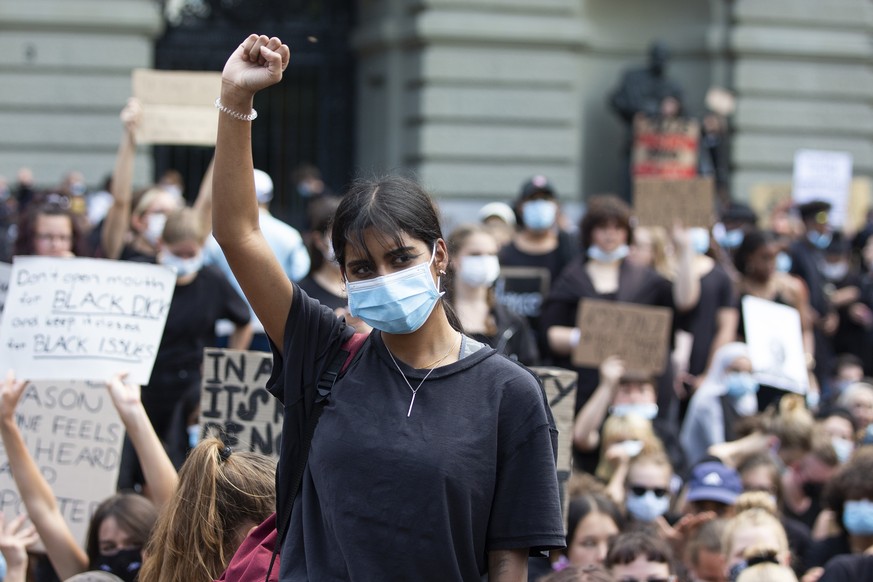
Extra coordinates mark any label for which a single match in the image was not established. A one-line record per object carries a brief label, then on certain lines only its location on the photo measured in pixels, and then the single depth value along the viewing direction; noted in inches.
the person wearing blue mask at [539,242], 653.3
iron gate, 1218.0
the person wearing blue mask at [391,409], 206.5
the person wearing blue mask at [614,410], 527.2
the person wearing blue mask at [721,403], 575.8
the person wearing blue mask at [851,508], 426.3
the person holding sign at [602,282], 581.6
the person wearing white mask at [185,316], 483.8
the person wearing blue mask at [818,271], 778.8
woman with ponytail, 259.1
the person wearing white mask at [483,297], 475.2
